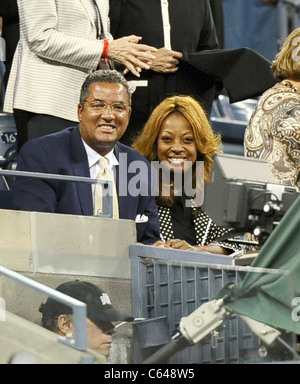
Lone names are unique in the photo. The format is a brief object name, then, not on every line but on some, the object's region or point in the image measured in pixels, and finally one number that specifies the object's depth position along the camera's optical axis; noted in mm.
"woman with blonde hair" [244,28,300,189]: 13727
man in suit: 13078
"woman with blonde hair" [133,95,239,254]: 14555
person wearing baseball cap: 11281
